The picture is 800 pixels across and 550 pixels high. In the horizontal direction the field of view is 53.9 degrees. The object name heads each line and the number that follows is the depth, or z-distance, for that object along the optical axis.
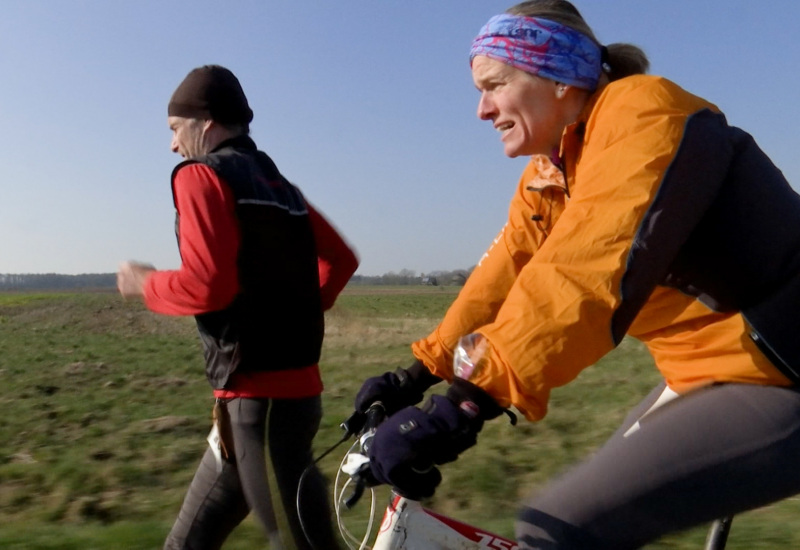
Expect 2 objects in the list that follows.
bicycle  1.84
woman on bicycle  1.54
